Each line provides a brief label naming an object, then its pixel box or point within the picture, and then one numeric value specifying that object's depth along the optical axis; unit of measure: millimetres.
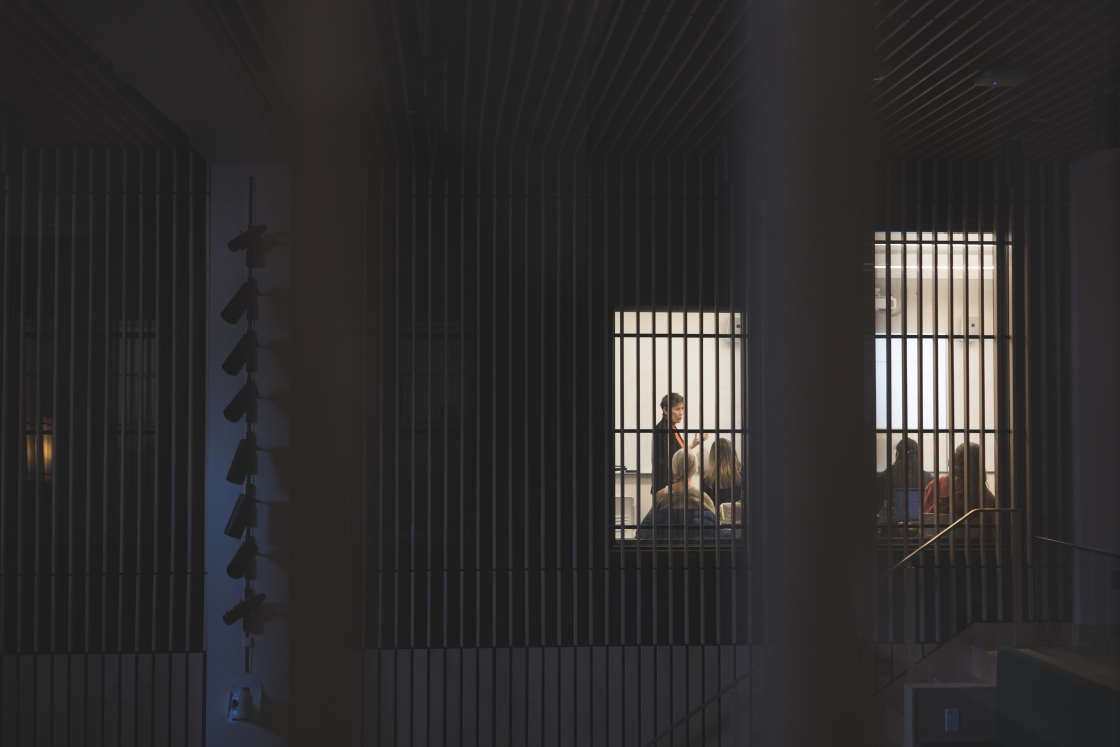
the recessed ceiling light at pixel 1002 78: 3012
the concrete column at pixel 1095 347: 4113
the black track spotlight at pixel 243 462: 3652
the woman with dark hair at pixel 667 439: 4273
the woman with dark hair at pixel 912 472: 4090
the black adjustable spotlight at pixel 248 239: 3559
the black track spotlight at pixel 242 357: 3723
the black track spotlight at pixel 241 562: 3621
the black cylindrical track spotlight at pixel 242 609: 3604
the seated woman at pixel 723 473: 4250
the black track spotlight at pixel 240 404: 3689
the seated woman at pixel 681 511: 4289
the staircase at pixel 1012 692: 2662
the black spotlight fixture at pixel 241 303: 3678
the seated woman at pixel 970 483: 4395
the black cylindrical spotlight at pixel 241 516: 3602
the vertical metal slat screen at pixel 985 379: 4297
